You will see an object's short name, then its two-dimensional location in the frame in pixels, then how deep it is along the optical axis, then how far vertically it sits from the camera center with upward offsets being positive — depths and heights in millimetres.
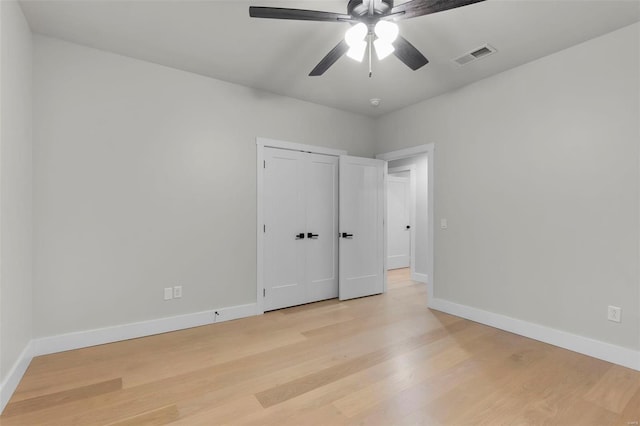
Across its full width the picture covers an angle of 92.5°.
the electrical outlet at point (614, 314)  2471 -830
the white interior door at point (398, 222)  6801 -229
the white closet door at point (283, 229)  3768 -221
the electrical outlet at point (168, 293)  3118 -827
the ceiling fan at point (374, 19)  1782 +1191
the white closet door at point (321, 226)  4105 -192
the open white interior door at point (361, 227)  4262 -211
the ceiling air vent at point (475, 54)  2734 +1457
